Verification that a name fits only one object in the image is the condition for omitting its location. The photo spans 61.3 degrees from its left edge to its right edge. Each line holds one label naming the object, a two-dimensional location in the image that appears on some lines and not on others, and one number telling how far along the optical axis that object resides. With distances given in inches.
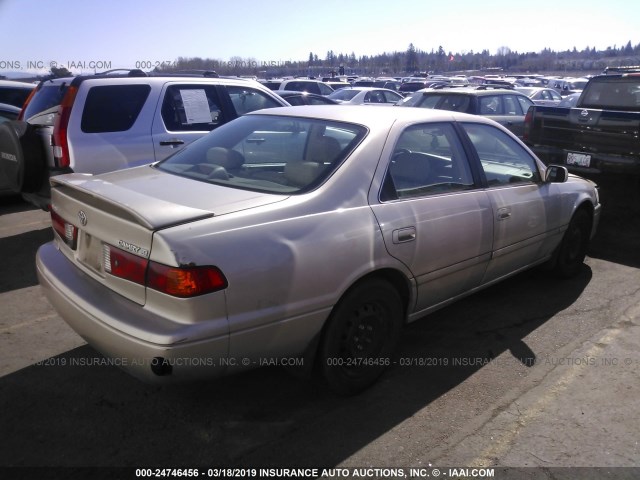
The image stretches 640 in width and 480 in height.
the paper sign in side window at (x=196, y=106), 242.5
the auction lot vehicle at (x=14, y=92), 345.4
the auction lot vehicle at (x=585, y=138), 268.1
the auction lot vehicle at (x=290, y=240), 96.1
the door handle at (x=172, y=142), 231.0
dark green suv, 374.9
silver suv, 209.8
